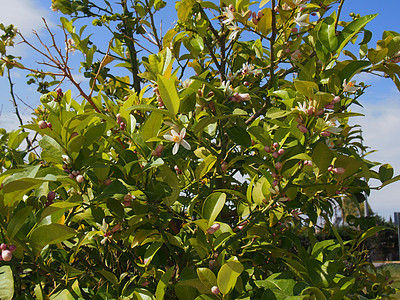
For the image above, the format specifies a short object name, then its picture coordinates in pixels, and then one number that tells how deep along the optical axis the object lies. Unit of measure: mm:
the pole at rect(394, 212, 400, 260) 13102
